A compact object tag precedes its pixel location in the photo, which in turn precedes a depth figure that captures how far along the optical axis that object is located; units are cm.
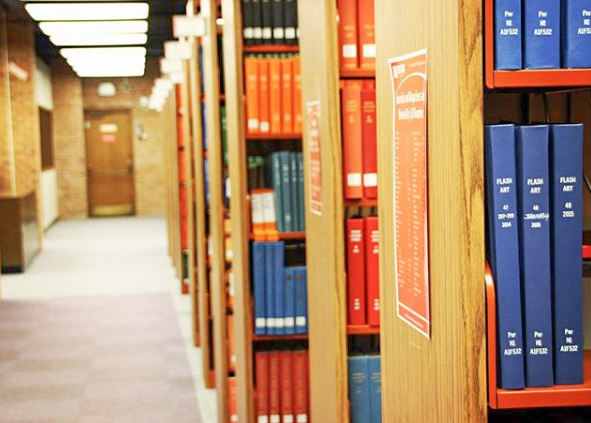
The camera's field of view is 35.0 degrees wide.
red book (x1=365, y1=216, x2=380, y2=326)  309
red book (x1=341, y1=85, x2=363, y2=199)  291
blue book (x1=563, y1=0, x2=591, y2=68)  155
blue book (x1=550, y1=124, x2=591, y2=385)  152
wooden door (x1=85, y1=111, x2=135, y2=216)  2078
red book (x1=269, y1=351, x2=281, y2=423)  420
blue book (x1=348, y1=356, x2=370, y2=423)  308
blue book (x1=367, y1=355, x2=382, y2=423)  308
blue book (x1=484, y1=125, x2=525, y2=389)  149
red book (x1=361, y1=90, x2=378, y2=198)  292
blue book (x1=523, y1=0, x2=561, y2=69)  152
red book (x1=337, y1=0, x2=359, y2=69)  314
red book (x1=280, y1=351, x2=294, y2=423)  420
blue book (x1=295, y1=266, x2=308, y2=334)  410
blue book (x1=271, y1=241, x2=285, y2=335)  407
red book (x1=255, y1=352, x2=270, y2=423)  419
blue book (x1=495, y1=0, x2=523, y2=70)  149
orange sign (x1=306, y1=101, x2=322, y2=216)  279
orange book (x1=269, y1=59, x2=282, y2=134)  413
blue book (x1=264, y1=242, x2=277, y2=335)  407
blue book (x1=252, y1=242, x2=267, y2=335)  406
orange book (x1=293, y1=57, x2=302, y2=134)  415
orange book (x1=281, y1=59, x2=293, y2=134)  414
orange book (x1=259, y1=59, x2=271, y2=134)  411
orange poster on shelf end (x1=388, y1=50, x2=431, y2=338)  162
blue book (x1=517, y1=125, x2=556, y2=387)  150
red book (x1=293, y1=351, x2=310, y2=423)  422
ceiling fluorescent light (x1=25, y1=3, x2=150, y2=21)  882
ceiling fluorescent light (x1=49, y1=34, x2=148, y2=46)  1127
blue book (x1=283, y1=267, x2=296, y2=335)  410
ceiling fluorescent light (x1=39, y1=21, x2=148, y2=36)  1006
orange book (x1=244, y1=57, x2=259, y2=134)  408
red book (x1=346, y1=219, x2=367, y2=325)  309
